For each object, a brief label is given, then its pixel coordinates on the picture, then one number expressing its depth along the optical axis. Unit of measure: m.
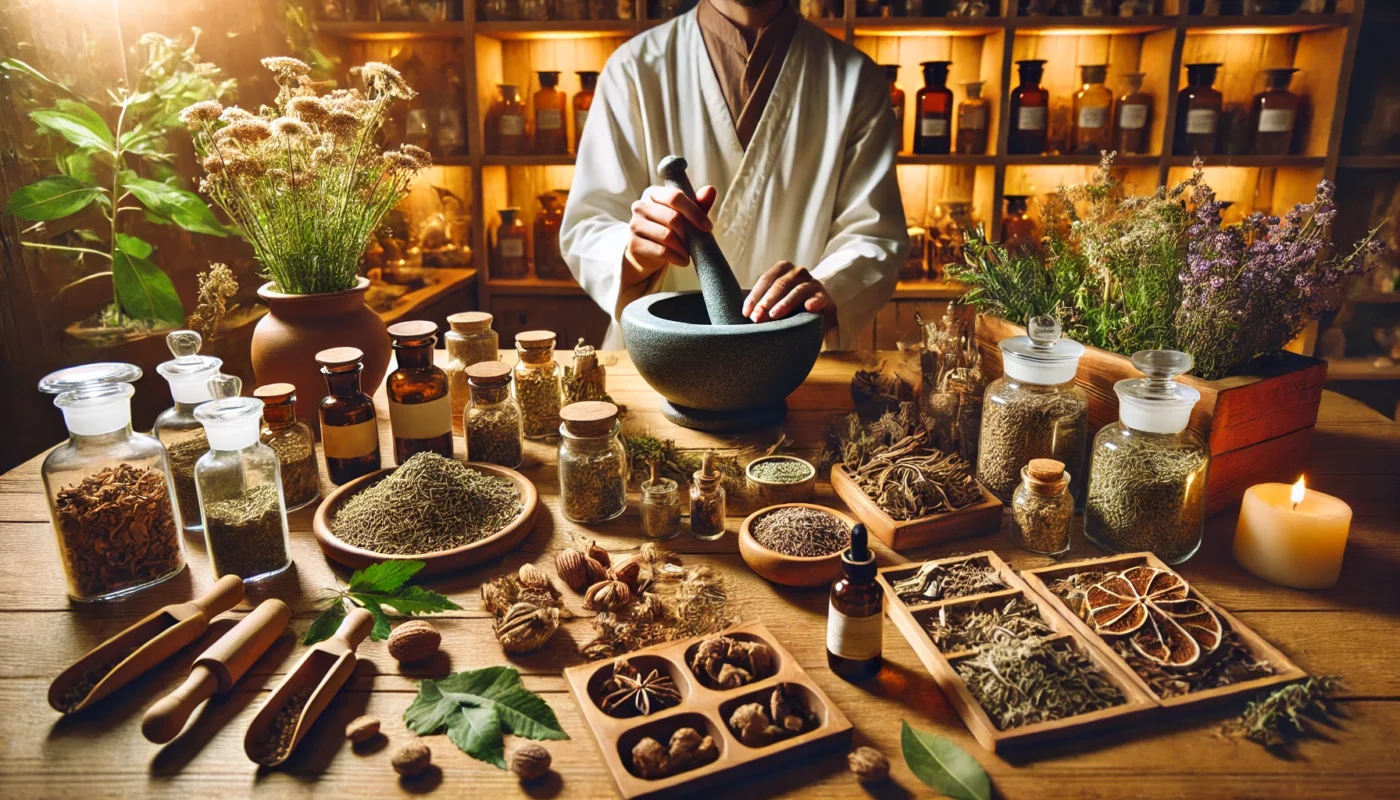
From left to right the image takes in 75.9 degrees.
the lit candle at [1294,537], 1.02
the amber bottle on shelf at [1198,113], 3.11
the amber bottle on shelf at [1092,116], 3.13
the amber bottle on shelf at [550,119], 3.24
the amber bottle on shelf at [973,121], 3.16
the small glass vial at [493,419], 1.32
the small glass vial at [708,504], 1.15
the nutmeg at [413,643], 0.90
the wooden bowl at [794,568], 1.02
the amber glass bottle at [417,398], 1.30
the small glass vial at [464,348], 1.52
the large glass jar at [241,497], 1.03
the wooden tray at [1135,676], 0.82
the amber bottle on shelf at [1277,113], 3.11
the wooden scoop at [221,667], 0.77
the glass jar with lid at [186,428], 1.14
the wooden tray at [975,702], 0.78
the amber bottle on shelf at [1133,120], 3.16
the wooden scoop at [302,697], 0.78
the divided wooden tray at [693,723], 0.74
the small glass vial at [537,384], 1.49
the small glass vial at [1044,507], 1.07
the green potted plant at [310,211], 1.36
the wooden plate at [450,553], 1.05
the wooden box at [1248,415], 1.13
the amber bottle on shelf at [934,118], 3.13
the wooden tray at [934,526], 1.12
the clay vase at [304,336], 1.41
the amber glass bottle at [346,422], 1.25
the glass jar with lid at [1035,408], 1.14
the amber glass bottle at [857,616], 0.85
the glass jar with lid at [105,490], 0.99
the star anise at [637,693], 0.82
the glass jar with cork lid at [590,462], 1.17
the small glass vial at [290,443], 1.20
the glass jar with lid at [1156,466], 1.05
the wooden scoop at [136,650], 0.83
